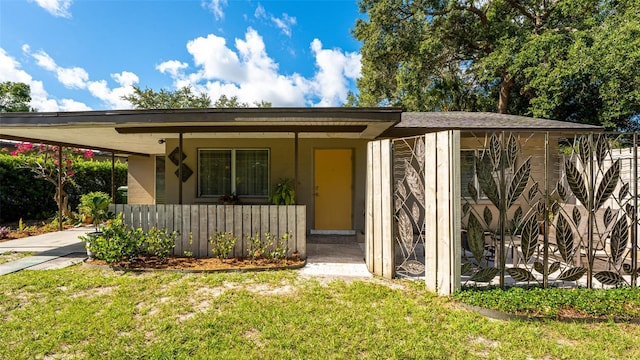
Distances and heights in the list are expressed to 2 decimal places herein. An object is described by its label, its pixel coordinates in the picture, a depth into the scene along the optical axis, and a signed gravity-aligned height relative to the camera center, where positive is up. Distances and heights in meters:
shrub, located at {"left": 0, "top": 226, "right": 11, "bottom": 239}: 6.32 -1.08
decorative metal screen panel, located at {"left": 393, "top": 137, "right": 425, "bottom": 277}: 3.66 -0.22
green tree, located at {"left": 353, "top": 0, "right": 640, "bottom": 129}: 10.30 +5.75
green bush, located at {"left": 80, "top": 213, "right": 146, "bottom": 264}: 4.29 -0.90
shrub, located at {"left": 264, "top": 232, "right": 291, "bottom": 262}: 4.56 -1.06
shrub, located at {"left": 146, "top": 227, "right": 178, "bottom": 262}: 4.57 -0.95
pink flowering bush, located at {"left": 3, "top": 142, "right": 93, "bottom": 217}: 7.97 +0.71
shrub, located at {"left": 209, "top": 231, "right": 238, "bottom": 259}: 4.61 -0.99
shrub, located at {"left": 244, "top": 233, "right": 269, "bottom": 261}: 4.61 -1.04
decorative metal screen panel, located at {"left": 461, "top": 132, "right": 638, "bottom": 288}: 3.29 -0.31
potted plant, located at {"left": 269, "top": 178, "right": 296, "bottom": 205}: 5.92 -0.22
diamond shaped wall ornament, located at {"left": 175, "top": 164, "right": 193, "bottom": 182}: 6.56 +0.30
